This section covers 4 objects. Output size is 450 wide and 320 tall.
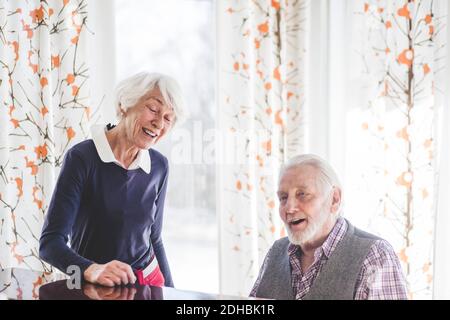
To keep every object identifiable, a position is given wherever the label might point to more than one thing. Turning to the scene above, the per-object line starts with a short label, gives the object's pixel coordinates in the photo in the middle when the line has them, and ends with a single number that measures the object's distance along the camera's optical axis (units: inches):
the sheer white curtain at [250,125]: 104.3
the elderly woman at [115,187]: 73.2
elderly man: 64.5
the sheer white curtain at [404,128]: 101.4
